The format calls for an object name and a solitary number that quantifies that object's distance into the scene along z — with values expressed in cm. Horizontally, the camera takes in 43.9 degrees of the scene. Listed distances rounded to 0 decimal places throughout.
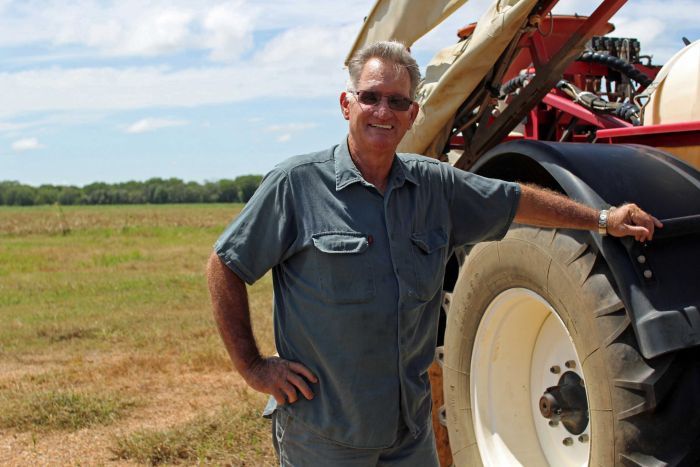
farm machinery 235
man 226
